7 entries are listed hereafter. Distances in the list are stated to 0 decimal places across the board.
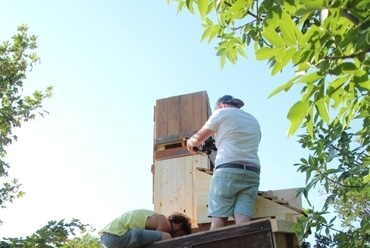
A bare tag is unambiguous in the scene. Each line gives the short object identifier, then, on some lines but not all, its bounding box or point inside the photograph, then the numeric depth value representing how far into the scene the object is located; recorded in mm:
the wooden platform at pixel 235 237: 2859
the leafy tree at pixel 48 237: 8102
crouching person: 3477
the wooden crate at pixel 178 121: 5359
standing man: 3697
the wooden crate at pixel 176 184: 4926
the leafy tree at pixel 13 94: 9477
